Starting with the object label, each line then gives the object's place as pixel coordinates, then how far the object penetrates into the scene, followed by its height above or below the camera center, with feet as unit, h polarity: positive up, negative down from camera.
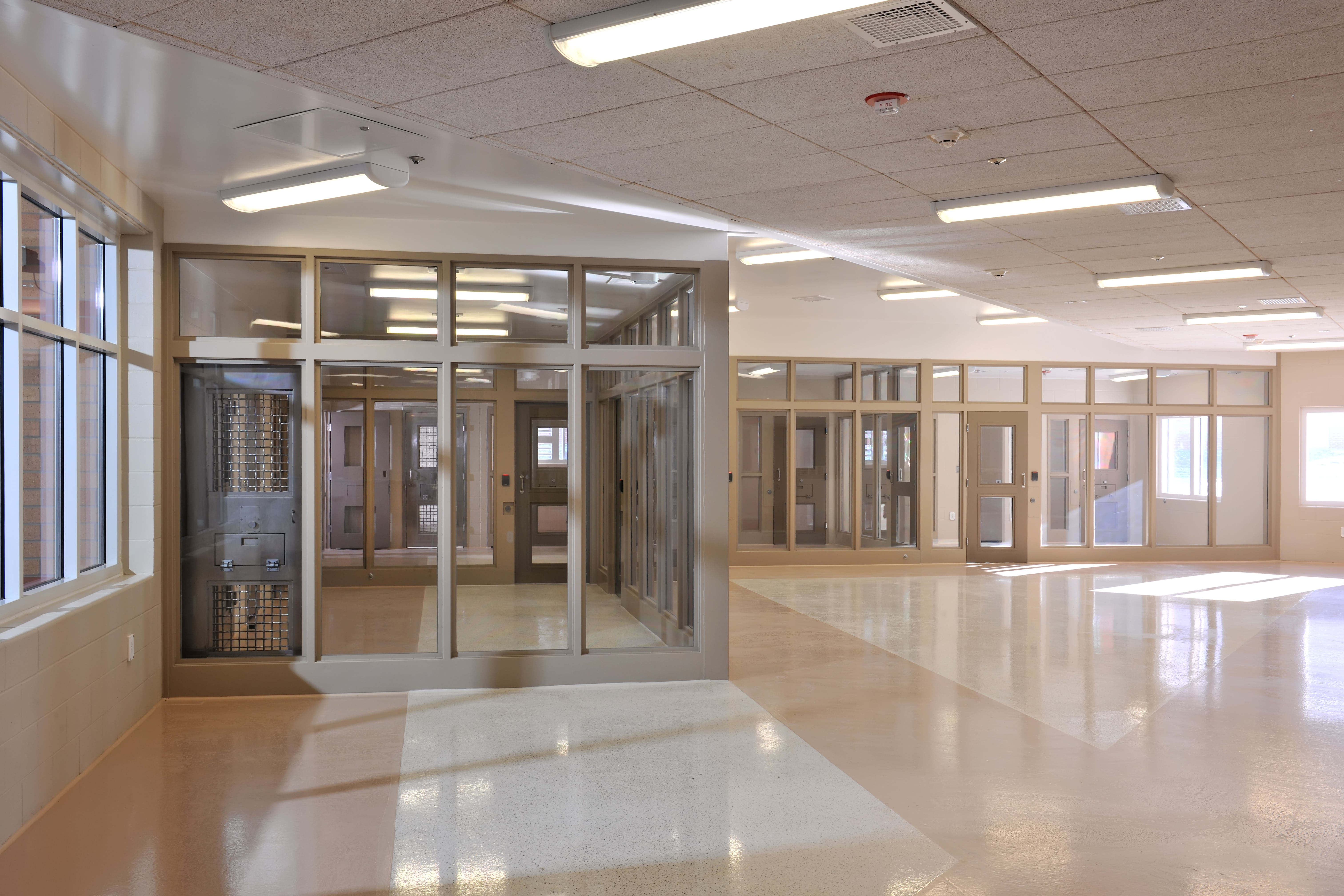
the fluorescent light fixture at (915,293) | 34.35 +5.40
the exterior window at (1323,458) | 45.19 -0.48
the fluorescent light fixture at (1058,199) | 15.17 +4.01
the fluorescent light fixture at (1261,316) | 30.71 +4.16
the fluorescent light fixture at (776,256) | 26.53 +5.24
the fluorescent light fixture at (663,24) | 9.01 +4.00
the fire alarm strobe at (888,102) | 11.61 +4.07
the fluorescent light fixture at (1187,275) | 23.06 +4.15
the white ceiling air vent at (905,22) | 9.15 +4.04
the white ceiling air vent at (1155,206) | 16.57 +4.08
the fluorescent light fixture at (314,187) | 16.19 +4.46
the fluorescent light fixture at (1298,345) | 39.68 +4.19
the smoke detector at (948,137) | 12.96 +4.10
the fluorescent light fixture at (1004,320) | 40.22 +5.25
